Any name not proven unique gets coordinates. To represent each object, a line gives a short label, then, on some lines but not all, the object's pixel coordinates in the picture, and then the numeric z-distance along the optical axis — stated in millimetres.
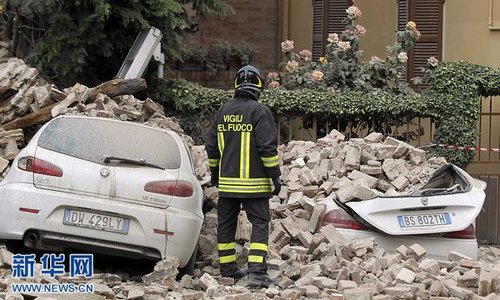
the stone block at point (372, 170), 18844
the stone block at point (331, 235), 16297
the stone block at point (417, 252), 15672
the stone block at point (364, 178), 18297
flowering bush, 27125
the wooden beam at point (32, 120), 19812
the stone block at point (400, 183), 18359
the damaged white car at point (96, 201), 14117
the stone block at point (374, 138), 20625
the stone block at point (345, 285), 13945
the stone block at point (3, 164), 17264
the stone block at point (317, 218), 16937
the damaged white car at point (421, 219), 16203
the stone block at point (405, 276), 14352
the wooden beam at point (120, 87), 21328
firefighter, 14852
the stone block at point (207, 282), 14039
